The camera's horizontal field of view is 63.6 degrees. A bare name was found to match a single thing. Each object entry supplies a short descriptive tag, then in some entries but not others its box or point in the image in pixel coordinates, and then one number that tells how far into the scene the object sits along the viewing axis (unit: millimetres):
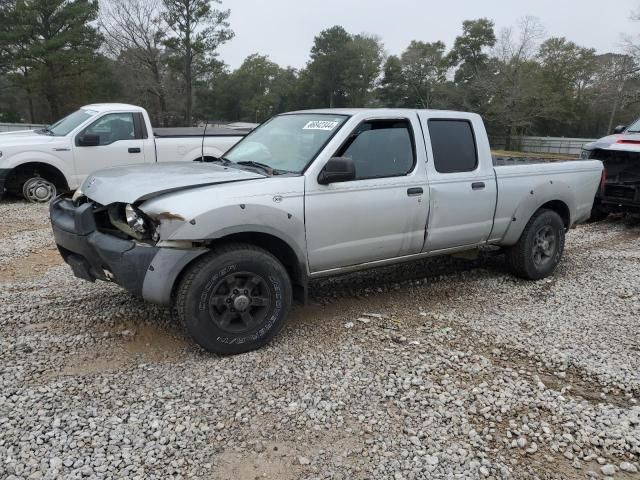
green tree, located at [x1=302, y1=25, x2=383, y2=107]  55362
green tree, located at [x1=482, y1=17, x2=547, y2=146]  39219
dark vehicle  8492
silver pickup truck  3449
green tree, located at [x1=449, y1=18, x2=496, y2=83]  52500
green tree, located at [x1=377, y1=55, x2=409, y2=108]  53103
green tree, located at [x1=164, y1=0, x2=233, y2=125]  33750
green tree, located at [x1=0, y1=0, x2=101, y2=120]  31703
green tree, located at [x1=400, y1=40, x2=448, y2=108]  52475
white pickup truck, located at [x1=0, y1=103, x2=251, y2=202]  8562
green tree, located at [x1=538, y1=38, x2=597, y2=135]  45438
